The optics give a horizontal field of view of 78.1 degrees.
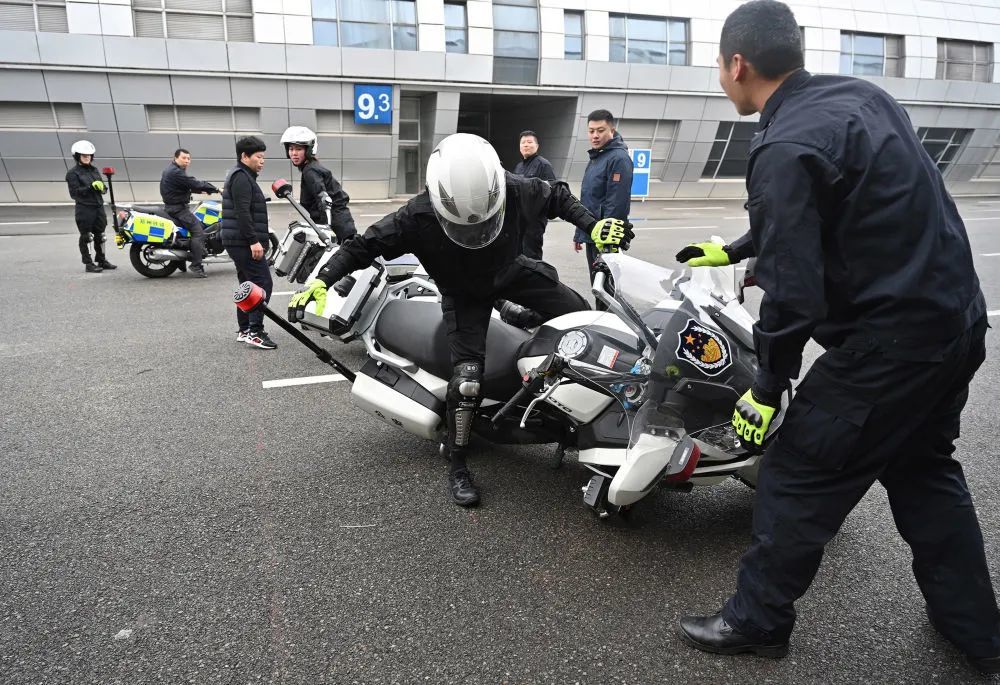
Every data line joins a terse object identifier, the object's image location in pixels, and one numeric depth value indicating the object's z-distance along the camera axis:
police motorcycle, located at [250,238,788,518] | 2.35
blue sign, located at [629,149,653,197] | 20.12
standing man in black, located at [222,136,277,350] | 5.59
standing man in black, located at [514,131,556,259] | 6.88
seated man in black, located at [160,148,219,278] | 8.62
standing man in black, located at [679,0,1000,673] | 1.75
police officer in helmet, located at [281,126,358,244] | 6.52
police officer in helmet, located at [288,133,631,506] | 2.97
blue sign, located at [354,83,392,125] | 20.23
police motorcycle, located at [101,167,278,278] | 8.27
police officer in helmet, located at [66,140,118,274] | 8.84
